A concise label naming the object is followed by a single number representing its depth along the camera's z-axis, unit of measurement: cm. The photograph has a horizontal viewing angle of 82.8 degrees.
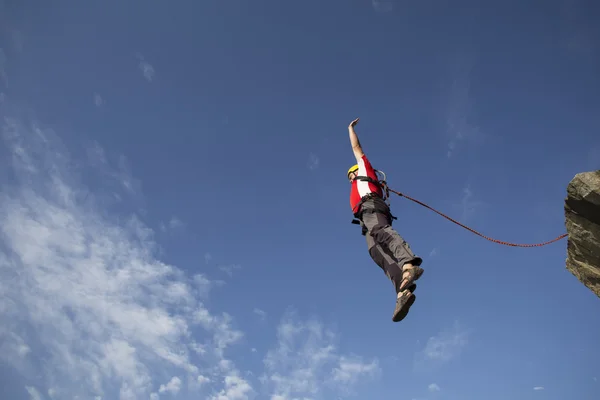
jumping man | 557
